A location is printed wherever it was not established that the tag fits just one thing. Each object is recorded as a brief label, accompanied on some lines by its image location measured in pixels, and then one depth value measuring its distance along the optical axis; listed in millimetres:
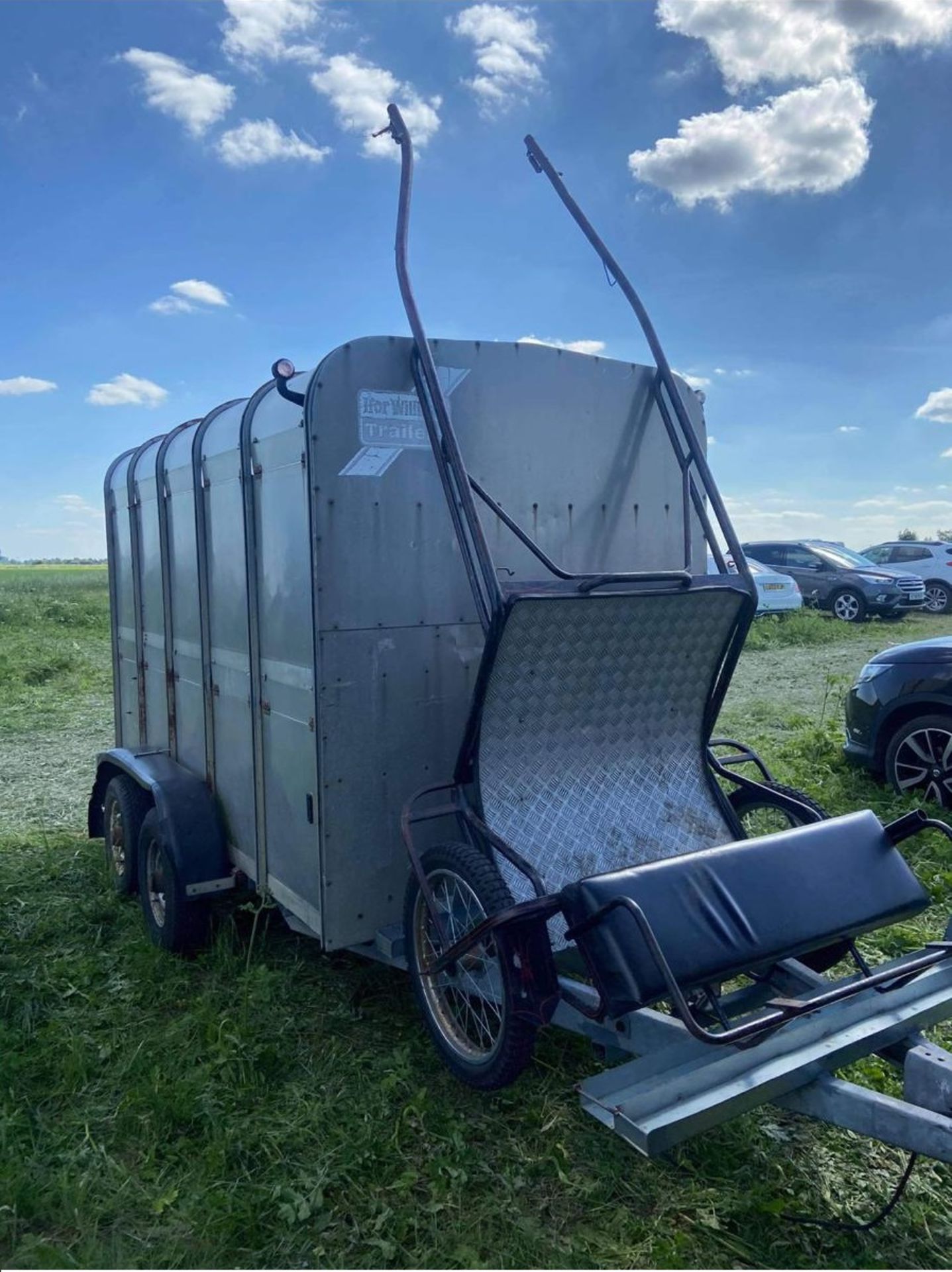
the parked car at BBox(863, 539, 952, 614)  23516
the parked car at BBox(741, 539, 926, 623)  21016
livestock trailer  2812
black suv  6555
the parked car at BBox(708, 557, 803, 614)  19609
